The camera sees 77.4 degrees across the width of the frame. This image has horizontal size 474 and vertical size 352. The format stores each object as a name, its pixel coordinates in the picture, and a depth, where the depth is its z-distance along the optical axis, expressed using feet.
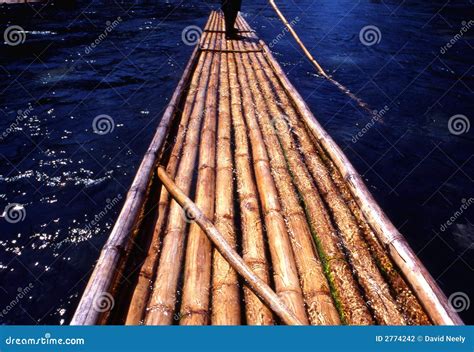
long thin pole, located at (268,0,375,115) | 24.84
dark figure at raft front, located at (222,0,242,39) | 28.78
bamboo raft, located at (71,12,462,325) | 7.35
